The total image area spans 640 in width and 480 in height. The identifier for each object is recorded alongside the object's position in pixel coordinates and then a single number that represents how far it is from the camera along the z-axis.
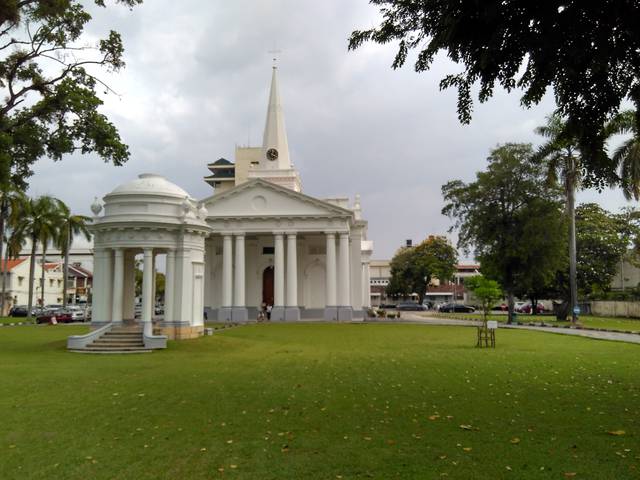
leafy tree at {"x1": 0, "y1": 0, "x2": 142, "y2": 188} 13.79
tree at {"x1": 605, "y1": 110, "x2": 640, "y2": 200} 26.30
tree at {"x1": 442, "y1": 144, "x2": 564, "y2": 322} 39.03
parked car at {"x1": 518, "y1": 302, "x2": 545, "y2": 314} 68.62
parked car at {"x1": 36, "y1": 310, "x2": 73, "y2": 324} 41.59
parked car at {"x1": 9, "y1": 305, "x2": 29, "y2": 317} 55.81
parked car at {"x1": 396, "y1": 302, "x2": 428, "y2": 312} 77.41
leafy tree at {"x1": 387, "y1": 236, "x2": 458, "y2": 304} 82.06
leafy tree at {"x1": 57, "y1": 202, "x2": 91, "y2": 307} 50.34
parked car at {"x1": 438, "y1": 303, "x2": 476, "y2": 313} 70.31
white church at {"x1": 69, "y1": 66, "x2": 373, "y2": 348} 42.72
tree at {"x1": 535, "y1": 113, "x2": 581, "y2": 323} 36.69
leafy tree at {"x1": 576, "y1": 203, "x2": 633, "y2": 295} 53.25
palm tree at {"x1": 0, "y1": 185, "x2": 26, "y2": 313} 44.53
